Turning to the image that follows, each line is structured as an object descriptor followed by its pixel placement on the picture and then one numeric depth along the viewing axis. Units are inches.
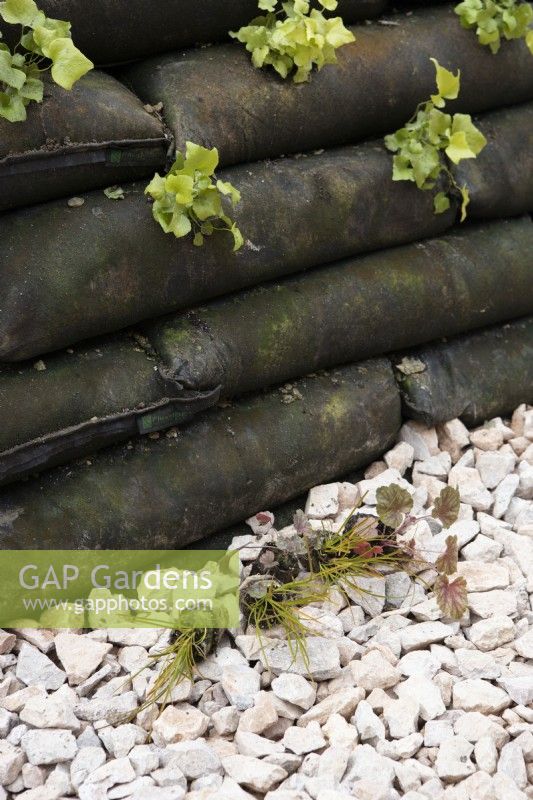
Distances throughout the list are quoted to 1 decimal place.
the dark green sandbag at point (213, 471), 89.3
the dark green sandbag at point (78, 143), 83.1
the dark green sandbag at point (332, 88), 94.7
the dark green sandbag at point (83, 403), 85.8
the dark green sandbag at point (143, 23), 89.0
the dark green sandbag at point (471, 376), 110.8
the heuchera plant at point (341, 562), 85.0
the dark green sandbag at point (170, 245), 85.7
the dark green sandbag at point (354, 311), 95.0
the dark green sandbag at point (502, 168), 112.4
